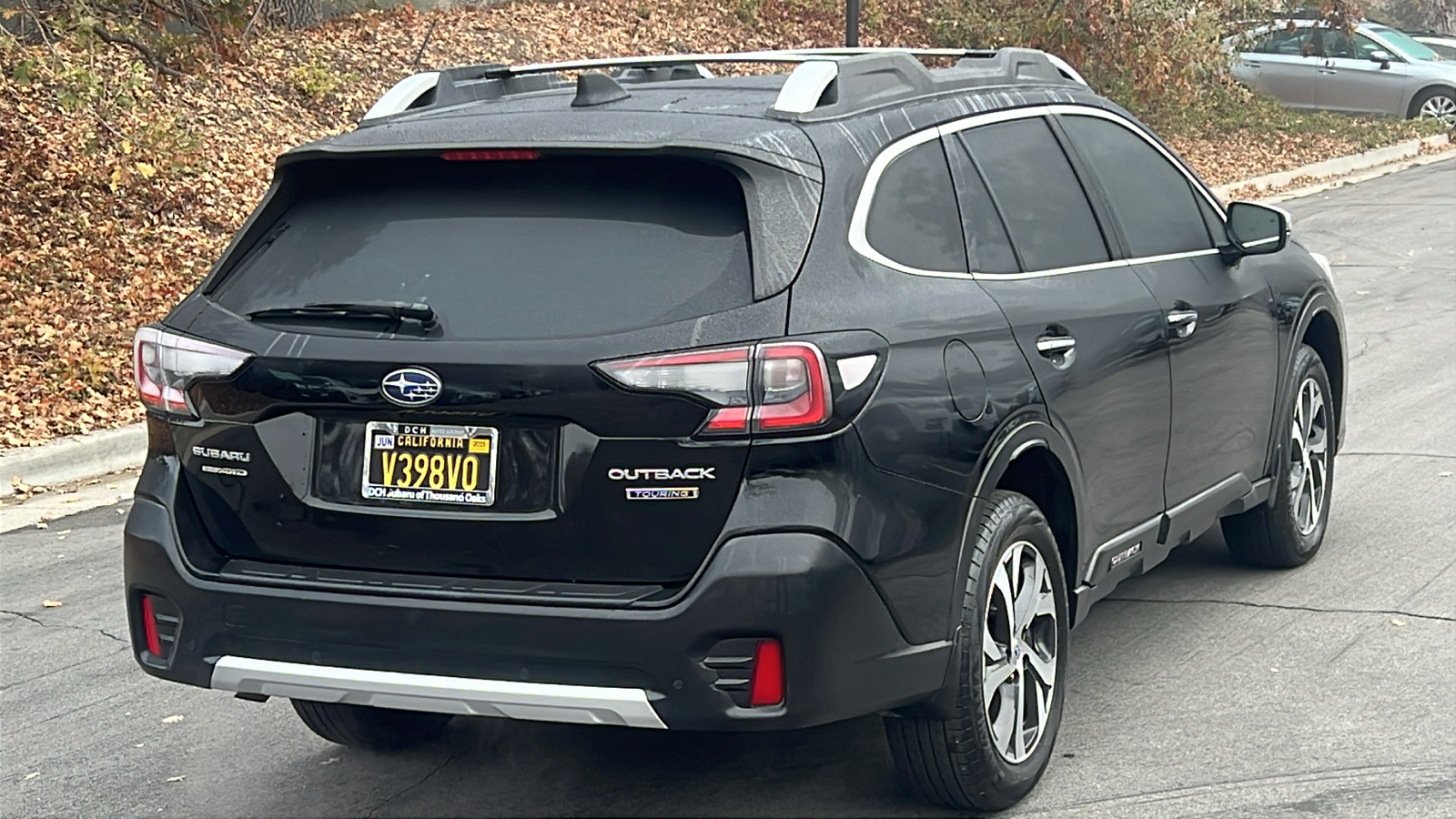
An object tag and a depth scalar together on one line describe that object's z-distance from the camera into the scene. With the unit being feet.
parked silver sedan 86.12
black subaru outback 12.48
